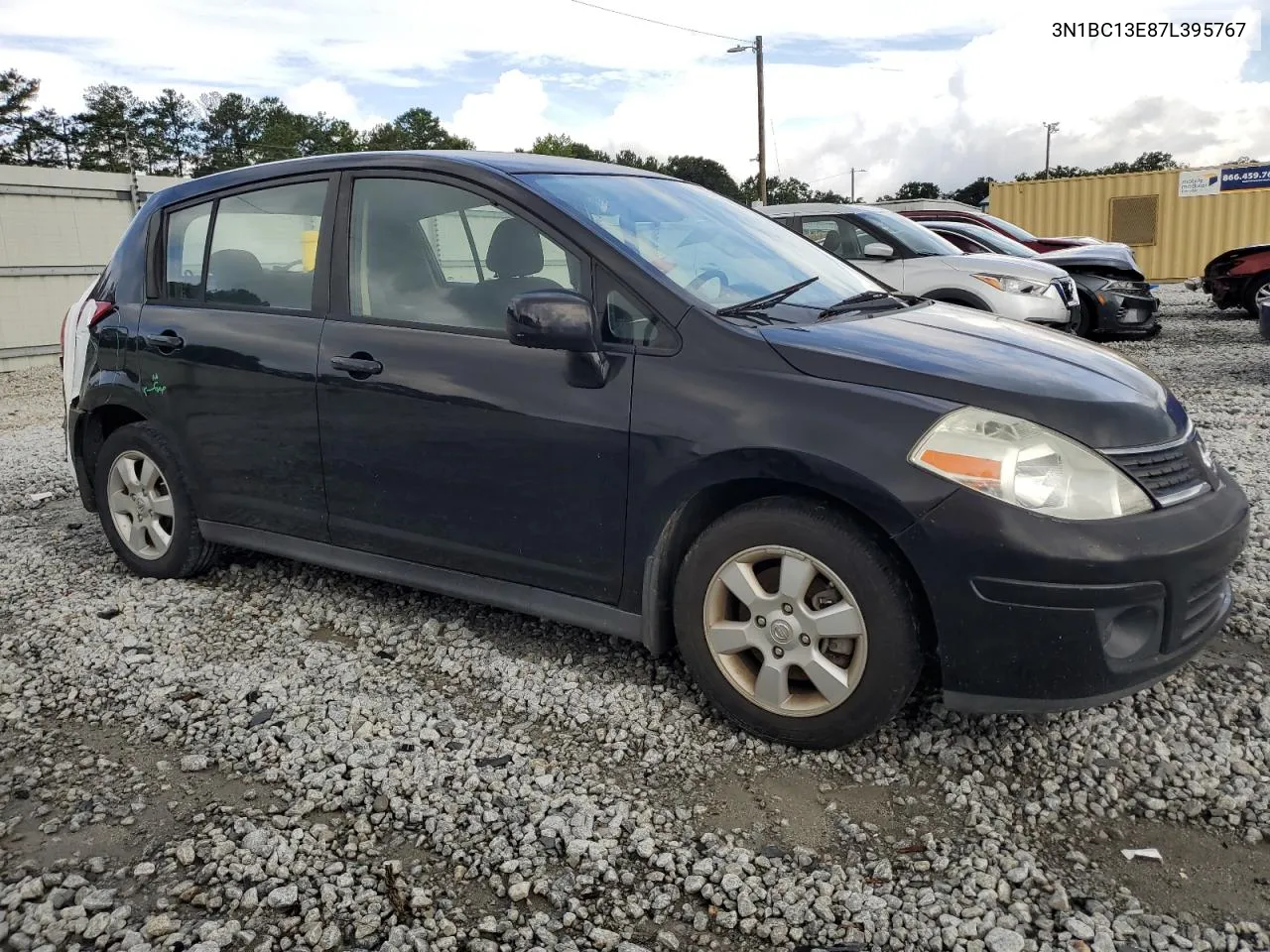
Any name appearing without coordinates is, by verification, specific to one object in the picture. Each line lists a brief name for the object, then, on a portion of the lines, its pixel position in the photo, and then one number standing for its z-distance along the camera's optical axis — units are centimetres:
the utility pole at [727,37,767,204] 3152
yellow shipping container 2573
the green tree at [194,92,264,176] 8925
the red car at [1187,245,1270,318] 1432
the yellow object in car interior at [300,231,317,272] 385
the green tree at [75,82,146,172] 7356
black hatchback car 266
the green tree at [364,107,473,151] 8689
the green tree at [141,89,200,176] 8225
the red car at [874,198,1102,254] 1410
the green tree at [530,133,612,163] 9075
